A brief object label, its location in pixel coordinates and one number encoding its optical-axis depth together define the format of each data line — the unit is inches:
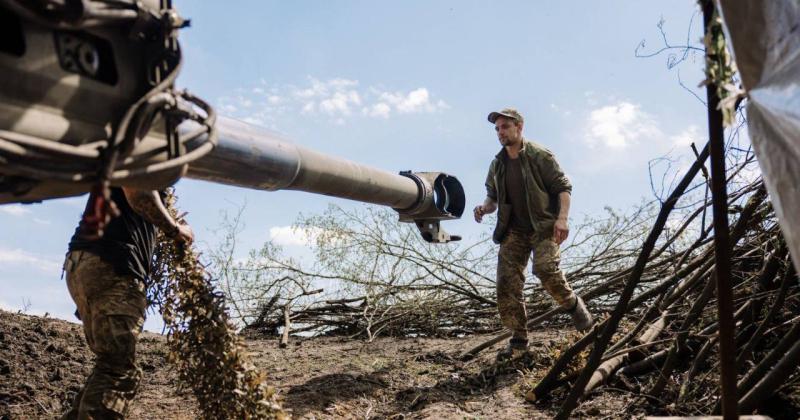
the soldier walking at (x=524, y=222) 247.0
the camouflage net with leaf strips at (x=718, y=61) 73.0
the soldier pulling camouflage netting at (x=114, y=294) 141.0
